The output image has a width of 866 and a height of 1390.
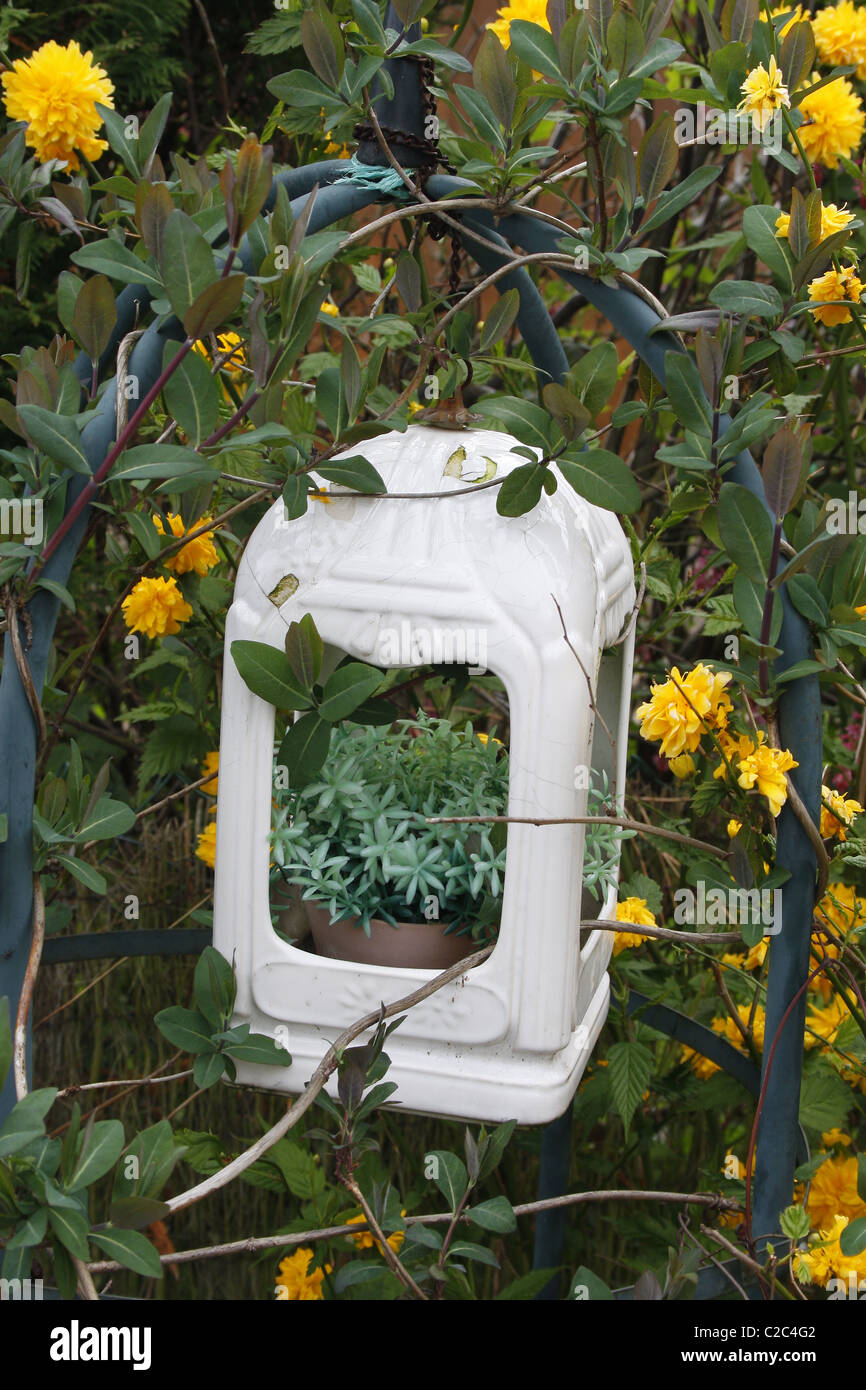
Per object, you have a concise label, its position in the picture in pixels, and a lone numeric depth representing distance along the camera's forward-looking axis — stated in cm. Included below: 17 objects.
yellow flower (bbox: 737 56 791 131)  88
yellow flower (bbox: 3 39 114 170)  104
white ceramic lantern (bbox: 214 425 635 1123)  80
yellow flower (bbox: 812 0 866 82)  129
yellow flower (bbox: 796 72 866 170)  123
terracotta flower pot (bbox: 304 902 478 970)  93
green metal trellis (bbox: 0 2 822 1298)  78
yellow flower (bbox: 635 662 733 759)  88
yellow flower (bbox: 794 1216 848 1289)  90
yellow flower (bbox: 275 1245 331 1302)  122
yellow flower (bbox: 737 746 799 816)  81
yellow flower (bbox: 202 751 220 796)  131
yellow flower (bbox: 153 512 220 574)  111
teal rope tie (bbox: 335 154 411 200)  89
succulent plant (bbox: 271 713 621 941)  90
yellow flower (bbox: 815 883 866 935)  110
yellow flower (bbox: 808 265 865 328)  90
